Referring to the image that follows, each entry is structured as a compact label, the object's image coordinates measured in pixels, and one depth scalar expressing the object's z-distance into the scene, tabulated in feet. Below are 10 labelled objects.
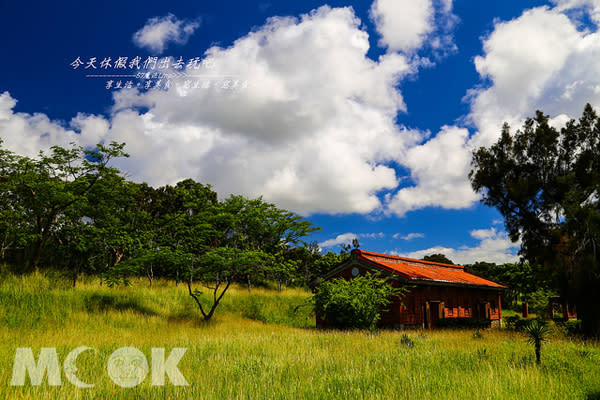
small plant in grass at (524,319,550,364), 33.40
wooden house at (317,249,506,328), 71.77
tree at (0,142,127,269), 75.82
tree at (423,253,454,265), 229.04
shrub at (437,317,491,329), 74.38
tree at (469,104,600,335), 57.62
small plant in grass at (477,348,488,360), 35.17
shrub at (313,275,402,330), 63.98
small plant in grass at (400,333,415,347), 43.09
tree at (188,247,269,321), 69.51
